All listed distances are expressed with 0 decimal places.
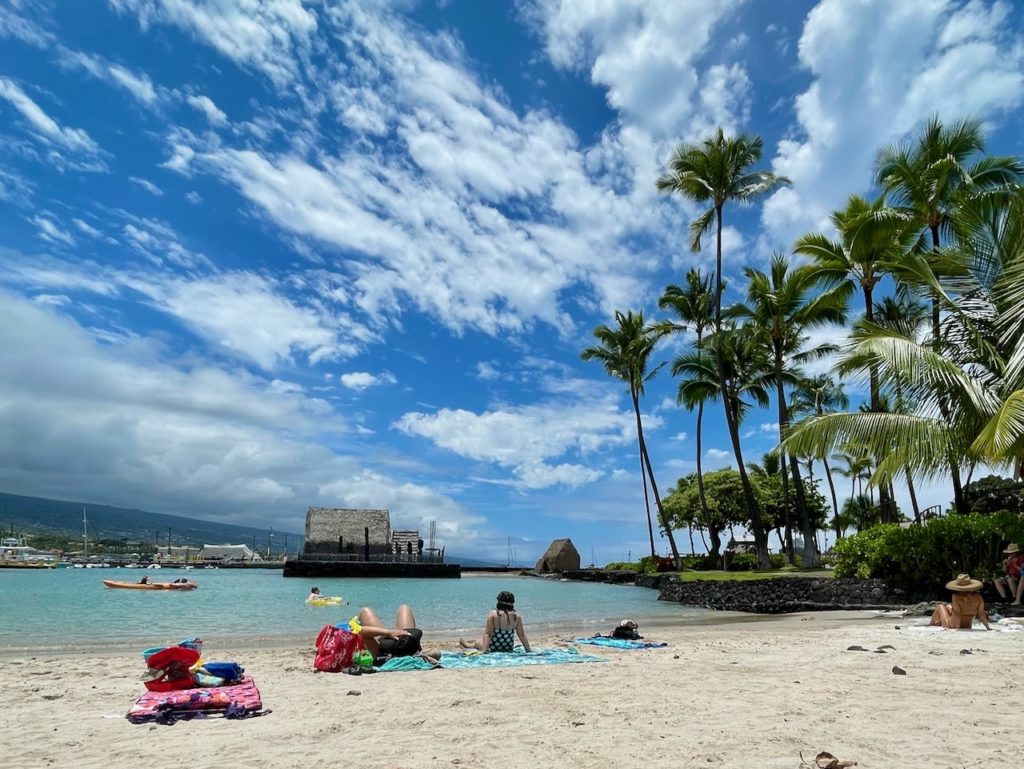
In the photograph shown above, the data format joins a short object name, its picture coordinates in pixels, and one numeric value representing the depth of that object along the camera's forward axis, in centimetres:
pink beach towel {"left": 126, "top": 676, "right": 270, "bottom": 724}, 524
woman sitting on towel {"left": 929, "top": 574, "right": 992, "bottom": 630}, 1029
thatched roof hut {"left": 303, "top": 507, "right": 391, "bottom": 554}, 5106
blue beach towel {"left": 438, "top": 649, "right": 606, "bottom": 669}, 818
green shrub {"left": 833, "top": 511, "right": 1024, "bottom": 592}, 1450
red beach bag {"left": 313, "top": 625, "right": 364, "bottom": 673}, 786
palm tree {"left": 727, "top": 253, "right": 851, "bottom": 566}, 2433
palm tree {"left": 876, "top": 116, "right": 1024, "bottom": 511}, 1845
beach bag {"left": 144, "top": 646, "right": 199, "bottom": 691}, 621
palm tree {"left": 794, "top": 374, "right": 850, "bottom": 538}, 3991
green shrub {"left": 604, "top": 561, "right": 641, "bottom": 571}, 4706
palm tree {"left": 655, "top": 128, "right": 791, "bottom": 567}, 2562
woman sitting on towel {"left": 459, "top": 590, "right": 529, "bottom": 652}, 898
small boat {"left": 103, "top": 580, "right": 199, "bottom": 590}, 2925
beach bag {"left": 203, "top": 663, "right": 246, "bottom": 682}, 662
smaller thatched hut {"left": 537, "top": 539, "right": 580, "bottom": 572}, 5512
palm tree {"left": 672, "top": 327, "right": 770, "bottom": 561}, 3096
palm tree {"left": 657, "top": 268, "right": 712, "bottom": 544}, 3288
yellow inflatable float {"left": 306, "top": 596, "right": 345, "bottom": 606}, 2302
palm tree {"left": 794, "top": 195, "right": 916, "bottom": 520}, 1903
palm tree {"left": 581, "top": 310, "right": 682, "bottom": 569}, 3578
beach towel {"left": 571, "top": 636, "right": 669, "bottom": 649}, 1017
